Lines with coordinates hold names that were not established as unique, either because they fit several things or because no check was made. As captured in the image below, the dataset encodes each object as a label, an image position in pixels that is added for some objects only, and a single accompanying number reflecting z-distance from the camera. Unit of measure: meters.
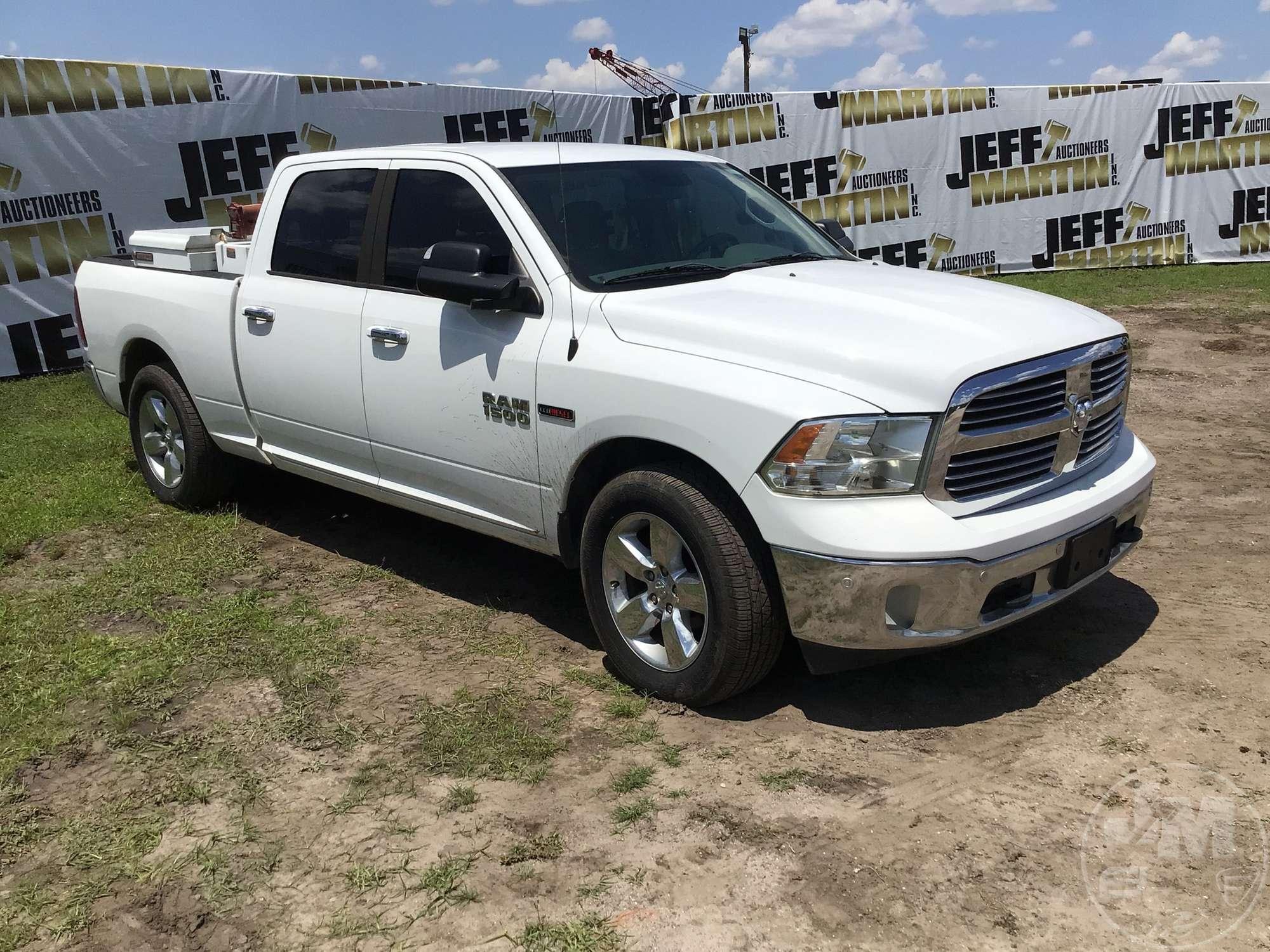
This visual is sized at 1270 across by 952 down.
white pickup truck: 3.26
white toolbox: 5.79
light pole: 41.03
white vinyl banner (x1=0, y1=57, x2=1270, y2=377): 11.05
